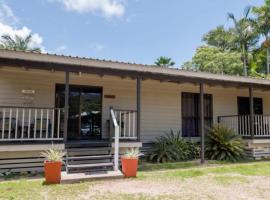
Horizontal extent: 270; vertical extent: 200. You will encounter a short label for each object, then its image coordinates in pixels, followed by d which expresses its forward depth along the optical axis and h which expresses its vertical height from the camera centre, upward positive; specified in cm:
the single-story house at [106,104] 714 +76
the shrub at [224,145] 978 -68
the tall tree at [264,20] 2487 +969
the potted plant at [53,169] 589 -96
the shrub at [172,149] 911 -83
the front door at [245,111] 1114 +70
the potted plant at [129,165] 666 -97
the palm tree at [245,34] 2641 +898
